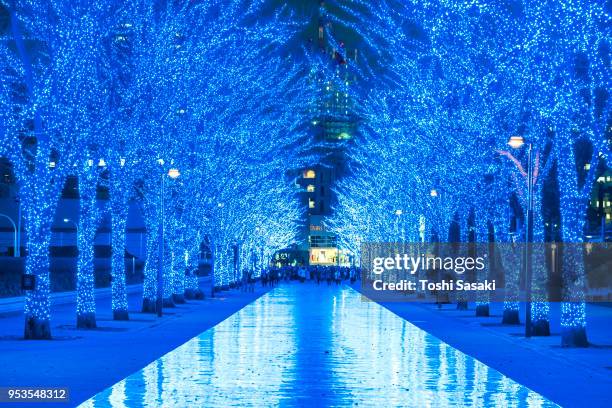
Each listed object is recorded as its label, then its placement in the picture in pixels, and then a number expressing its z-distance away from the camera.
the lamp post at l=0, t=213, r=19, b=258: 72.14
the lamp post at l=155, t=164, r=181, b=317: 41.47
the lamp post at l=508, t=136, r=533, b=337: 31.78
